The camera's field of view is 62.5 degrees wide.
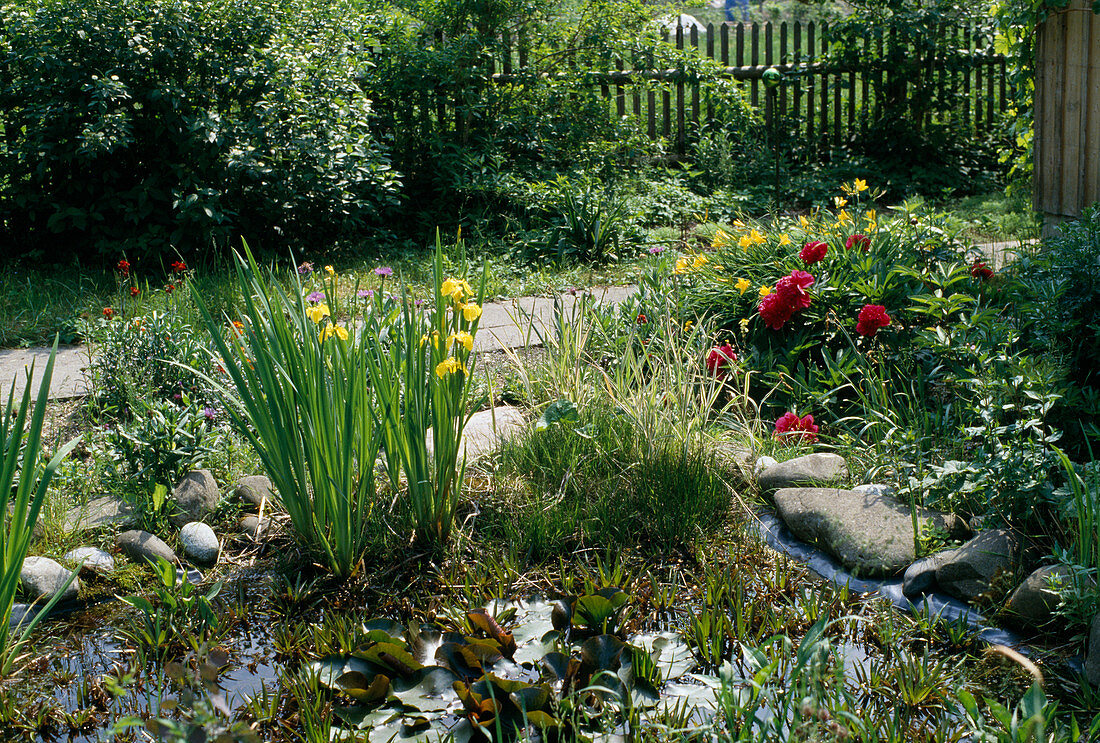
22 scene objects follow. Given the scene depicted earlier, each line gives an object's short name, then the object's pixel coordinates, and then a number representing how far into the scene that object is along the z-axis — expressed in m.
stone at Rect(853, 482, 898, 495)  2.87
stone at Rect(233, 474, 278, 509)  3.06
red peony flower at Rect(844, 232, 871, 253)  3.92
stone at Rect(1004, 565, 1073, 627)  2.24
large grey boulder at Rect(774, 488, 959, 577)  2.61
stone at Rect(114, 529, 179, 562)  2.73
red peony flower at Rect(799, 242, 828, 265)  3.79
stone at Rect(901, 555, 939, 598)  2.49
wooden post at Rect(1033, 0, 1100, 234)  5.04
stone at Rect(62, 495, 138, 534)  2.91
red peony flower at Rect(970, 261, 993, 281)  3.83
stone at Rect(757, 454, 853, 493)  3.01
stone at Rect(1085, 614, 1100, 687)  2.01
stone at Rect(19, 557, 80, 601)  2.54
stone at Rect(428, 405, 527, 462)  3.21
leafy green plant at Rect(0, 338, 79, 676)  1.99
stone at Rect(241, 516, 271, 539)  2.90
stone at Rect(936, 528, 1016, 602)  2.44
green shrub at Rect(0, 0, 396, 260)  5.95
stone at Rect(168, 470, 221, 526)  2.95
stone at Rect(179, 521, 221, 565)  2.78
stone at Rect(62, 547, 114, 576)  2.69
